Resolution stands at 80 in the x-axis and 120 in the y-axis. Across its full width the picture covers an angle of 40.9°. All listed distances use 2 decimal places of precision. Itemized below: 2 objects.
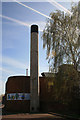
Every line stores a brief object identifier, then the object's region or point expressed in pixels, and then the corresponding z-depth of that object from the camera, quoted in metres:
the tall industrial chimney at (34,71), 15.85
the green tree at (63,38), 10.61
